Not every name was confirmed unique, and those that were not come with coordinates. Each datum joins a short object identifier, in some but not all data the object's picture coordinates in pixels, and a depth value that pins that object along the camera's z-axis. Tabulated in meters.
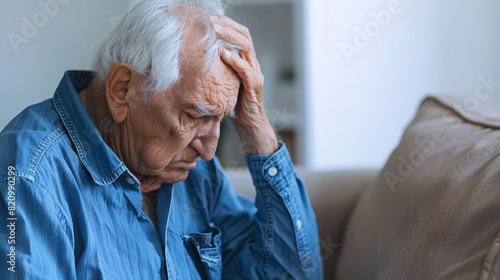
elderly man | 1.84
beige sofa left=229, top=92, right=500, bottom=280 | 1.86
